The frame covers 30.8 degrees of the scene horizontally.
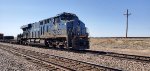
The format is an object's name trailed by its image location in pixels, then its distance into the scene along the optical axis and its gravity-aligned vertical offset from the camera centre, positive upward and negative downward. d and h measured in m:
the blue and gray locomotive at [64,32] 22.69 +0.83
